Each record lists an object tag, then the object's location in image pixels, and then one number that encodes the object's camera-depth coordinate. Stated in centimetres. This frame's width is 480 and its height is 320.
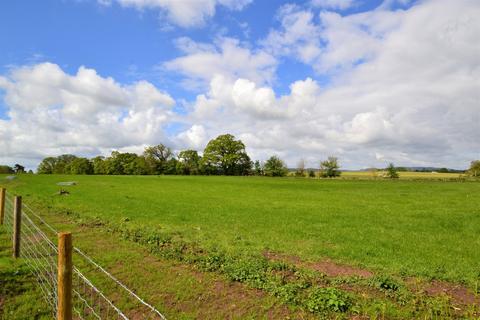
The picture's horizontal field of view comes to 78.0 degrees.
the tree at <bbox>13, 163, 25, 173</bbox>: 11632
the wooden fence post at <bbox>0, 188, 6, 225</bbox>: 1420
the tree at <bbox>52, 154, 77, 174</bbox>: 13810
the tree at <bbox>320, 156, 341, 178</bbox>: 11562
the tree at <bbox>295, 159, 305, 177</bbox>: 11538
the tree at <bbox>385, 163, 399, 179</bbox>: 11206
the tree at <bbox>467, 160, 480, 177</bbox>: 10455
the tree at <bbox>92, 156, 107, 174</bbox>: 12556
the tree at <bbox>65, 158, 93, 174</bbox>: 12524
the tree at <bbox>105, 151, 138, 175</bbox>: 12031
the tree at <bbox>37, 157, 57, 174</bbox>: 15112
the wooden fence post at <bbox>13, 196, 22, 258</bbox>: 952
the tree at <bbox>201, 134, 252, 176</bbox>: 10656
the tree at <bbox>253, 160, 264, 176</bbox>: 11481
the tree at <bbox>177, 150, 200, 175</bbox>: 11439
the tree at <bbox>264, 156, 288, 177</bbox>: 11424
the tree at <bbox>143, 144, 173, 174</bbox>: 12069
